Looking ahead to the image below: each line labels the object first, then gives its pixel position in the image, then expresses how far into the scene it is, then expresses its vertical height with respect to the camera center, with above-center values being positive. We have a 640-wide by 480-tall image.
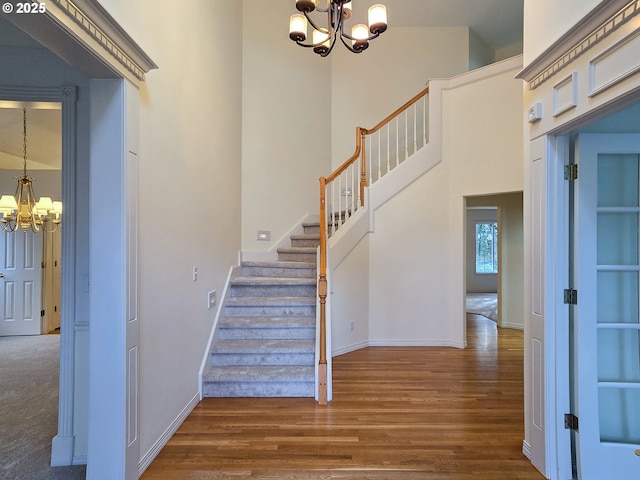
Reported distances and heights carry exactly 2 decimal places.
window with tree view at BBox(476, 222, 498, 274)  11.09 -0.07
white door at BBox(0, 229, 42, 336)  5.36 -0.58
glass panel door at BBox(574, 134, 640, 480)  1.97 -0.35
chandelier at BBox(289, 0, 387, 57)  2.78 +1.94
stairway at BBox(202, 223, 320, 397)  3.13 -0.93
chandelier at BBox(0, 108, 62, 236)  4.48 +0.50
